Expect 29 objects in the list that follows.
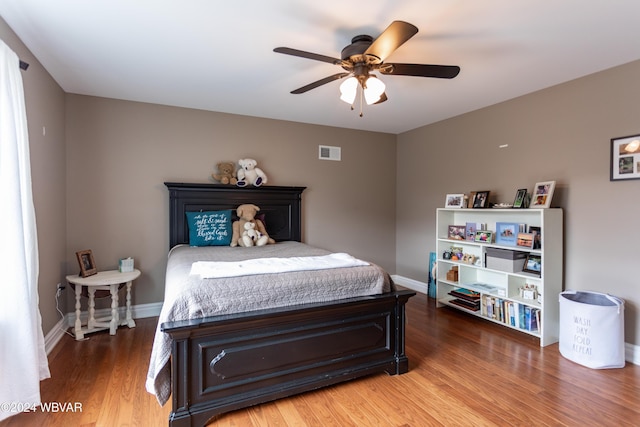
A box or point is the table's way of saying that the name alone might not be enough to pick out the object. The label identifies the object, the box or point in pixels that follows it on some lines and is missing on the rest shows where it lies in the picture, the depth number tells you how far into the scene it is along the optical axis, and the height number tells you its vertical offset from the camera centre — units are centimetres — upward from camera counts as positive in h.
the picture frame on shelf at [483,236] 334 -29
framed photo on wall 249 +40
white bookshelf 283 -68
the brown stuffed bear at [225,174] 372 +38
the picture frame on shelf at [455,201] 372 +8
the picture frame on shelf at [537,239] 294 -28
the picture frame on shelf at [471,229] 363 -23
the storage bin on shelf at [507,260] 309 -50
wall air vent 440 +75
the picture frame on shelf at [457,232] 369 -27
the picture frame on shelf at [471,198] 361 +11
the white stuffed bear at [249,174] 379 +38
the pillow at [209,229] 344 -23
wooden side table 285 -76
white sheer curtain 171 -29
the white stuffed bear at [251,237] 352 -32
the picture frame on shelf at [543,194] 288 +13
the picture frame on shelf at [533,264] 299 -52
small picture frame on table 296 -53
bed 170 -84
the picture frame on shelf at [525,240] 296 -30
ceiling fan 187 +87
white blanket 200 -39
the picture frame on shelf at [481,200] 345 +9
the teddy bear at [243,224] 355 -19
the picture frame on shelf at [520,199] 309 +9
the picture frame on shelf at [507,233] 317 -24
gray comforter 171 -51
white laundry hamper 238 -93
